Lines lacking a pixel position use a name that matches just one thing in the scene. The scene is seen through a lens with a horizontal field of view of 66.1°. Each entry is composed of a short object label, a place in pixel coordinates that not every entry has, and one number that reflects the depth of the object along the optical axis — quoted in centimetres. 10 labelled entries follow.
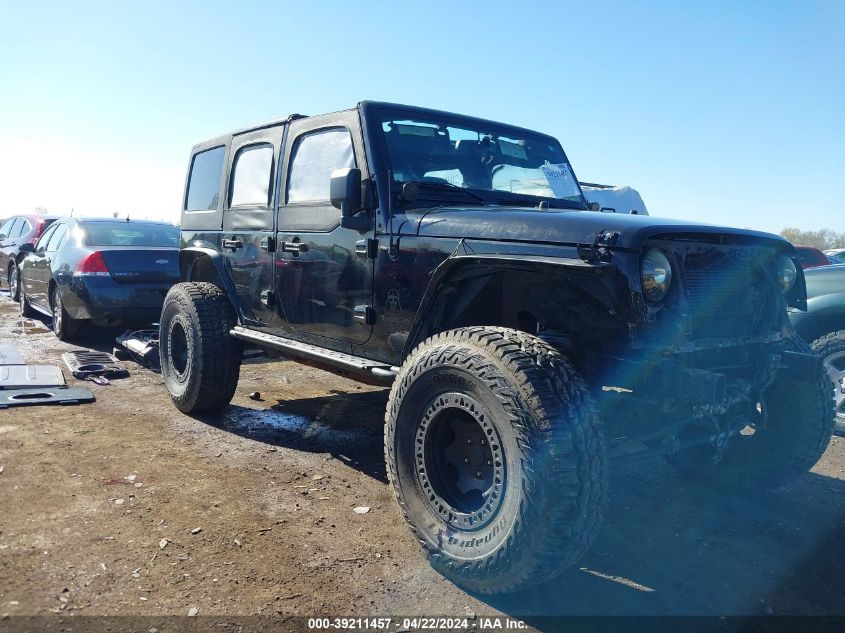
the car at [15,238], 1059
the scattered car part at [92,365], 612
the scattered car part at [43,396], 503
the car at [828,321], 505
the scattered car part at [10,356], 628
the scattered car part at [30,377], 545
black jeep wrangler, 246
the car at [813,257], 803
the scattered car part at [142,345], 639
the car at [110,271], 697
